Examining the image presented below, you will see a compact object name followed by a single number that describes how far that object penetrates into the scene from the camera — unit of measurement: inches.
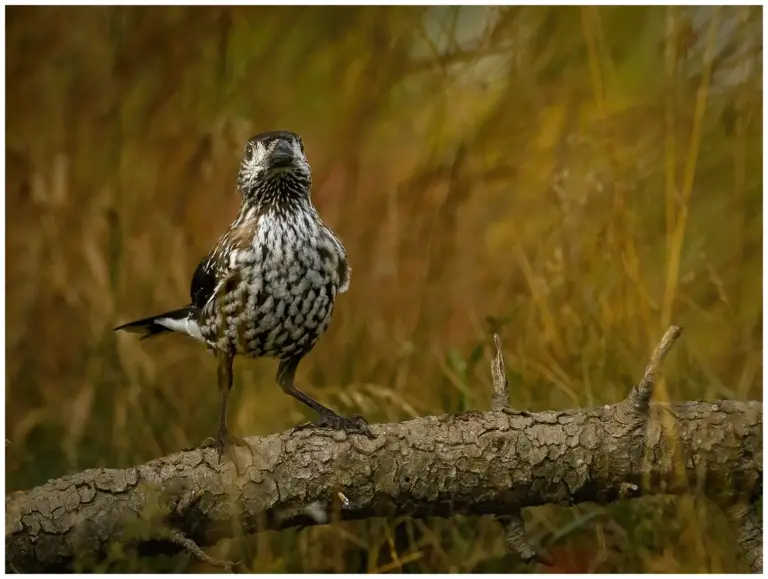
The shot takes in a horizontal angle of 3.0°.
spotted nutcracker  351.1
